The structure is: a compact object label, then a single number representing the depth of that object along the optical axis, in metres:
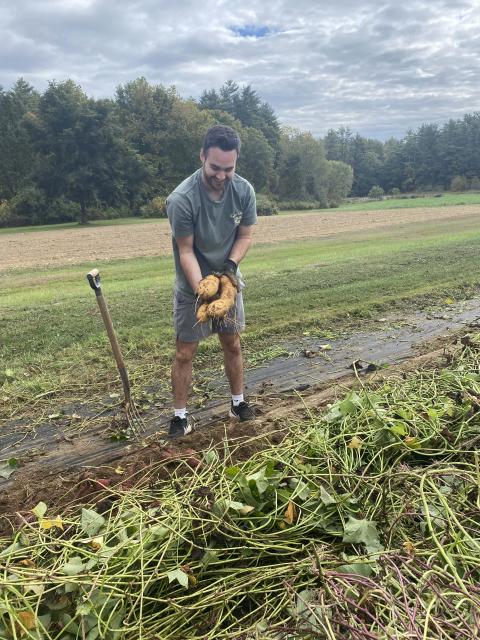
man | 3.36
